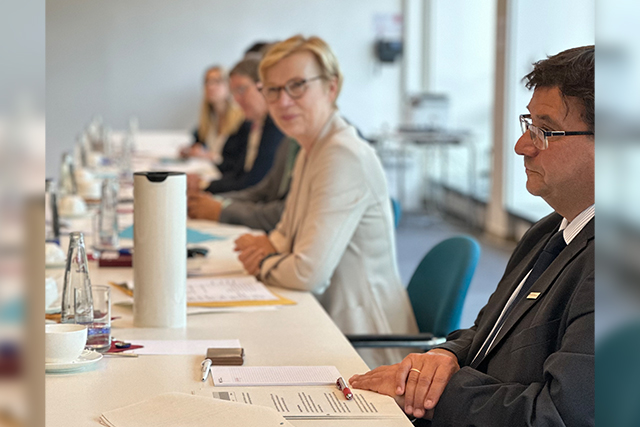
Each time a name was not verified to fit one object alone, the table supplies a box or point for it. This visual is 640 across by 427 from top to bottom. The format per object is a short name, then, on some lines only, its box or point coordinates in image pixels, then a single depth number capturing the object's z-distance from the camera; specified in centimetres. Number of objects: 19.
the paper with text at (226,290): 303
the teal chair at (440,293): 299
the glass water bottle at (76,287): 261
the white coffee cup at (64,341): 247
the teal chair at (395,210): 418
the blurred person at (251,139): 535
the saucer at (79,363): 247
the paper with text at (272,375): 245
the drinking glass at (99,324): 261
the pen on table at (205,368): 246
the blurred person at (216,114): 885
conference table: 234
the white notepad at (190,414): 227
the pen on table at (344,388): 239
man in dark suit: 222
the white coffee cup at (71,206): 434
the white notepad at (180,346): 262
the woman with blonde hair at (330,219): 319
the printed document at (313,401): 233
